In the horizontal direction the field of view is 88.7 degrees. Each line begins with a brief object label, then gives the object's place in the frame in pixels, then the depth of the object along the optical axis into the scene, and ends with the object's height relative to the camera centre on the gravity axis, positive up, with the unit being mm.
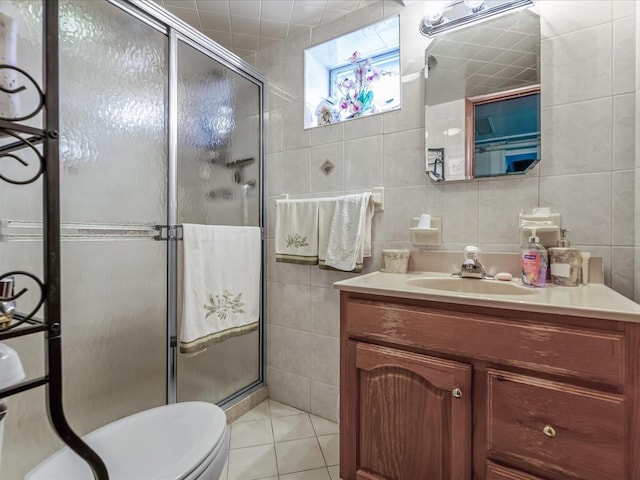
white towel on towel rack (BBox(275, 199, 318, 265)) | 1647 +34
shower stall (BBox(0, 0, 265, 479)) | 1021 +137
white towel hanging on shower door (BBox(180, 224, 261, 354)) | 1388 -216
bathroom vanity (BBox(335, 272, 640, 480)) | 750 -393
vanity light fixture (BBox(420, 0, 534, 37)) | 1281 +915
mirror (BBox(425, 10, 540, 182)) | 1245 +559
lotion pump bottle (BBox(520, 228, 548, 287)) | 1113 -95
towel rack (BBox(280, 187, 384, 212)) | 1553 +188
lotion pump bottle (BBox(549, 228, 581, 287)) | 1101 -100
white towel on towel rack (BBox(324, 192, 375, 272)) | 1481 +22
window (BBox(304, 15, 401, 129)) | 1650 +893
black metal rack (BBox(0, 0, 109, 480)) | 659 +39
